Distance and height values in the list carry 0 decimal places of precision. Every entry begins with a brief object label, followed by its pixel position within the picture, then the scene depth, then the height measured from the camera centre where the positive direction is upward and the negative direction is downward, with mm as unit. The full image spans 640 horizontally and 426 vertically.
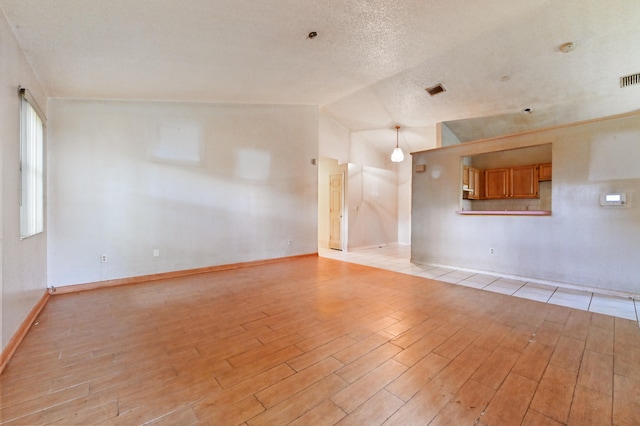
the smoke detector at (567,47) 3258 +2046
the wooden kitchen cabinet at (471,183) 6267 +675
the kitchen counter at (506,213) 3918 -25
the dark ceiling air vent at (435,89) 4507 +2097
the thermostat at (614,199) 3314 +164
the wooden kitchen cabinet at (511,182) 5961 +678
